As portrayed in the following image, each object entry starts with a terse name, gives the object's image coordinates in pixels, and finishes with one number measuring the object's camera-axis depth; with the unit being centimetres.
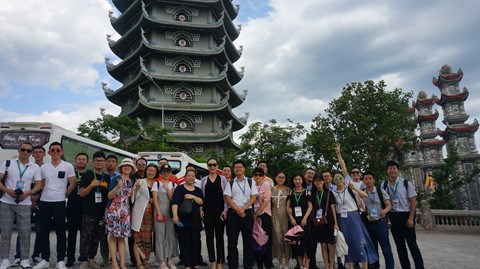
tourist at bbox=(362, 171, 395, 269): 500
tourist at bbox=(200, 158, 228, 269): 489
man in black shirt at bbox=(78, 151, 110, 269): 458
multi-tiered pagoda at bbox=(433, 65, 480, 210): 2317
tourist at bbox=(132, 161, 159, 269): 470
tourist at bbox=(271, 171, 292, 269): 520
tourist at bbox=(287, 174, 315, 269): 507
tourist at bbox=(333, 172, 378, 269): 493
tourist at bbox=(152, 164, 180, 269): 476
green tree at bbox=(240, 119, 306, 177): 2025
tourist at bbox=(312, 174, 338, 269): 502
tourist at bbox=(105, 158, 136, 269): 441
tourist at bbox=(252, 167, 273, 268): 505
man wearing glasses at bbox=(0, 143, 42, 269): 448
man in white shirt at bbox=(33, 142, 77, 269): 462
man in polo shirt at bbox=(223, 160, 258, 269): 482
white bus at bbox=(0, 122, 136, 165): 939
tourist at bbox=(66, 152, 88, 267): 478
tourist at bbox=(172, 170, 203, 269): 470
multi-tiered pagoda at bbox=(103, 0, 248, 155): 2456
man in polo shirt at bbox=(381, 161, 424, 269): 490
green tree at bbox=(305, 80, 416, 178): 1603
